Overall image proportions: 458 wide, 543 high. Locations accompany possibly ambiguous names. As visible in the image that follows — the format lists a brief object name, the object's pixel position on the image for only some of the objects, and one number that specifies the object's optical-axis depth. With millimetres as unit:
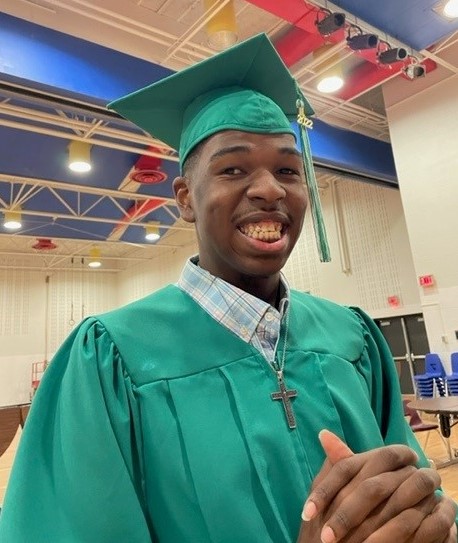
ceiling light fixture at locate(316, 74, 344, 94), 5520
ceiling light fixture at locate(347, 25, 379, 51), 4543
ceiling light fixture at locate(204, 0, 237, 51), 4359
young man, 661
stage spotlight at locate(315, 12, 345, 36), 4168
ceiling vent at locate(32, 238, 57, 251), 10973
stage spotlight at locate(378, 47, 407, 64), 4879
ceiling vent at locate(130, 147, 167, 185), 6648
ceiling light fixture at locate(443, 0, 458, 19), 4535
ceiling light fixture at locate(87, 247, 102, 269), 12348
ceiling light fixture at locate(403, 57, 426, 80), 5273
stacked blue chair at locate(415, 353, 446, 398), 6141
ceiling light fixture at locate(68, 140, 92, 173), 6141
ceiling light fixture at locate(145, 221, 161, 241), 9469
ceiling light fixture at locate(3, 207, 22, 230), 7801
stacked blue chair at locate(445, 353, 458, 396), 5910
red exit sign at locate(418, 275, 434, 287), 6312
